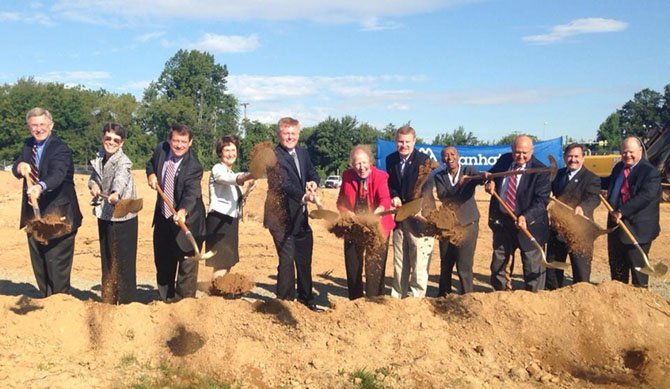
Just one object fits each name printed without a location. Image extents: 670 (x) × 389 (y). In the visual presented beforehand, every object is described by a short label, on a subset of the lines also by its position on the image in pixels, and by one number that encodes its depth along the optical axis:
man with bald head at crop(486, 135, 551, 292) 5.96
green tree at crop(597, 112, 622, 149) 58.86
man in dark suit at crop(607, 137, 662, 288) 6.34
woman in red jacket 5.76
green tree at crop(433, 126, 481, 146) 47.09
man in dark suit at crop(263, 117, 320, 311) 5.80
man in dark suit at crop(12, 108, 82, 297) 5.59
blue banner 16.39
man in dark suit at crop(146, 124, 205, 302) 5.71
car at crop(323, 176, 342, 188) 36.47
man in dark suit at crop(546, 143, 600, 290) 6.52
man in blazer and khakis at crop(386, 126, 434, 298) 6.09
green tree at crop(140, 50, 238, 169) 66.50
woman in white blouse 5.76
